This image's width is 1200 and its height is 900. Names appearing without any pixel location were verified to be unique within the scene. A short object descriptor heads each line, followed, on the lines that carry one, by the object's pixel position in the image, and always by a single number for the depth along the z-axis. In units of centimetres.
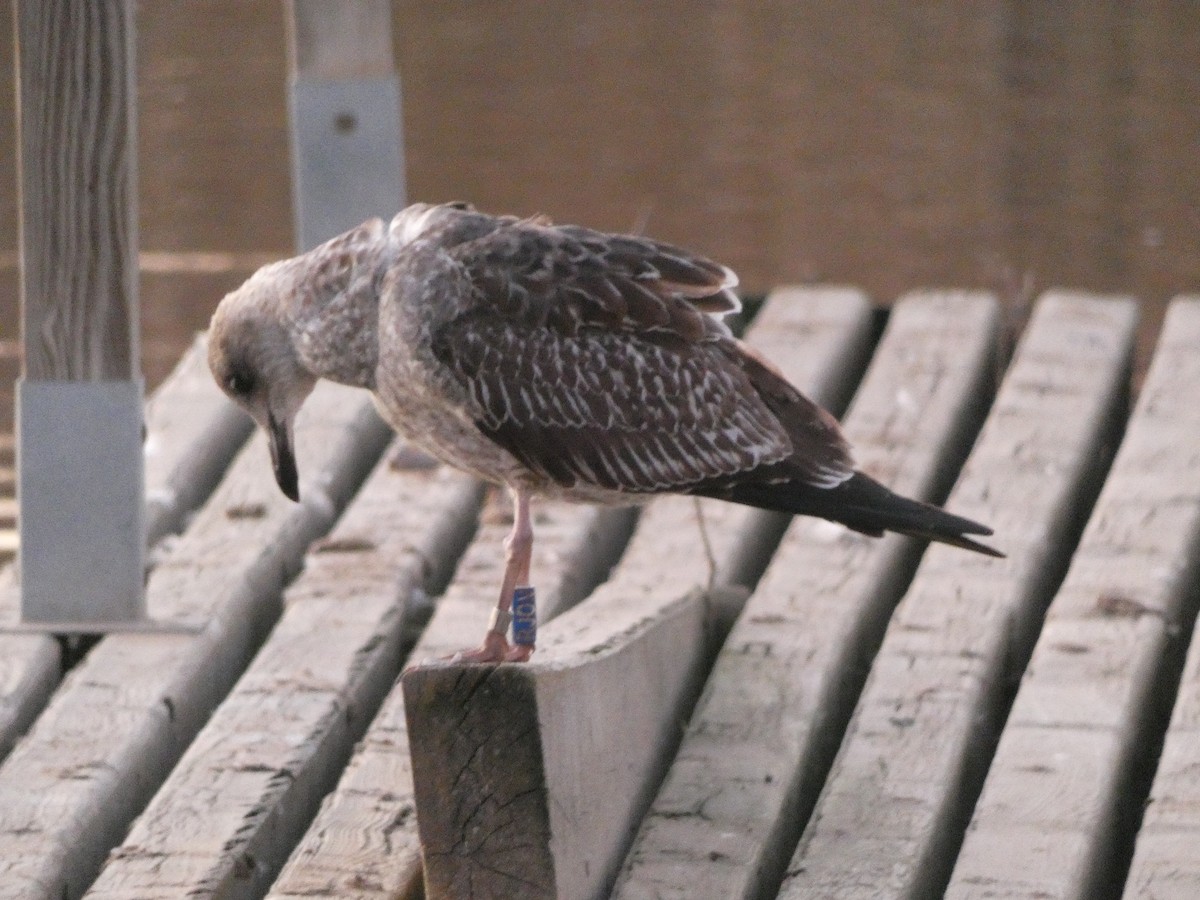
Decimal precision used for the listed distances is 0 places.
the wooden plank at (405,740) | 936
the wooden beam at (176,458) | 1151
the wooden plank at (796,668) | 952
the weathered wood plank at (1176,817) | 902
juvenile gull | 991
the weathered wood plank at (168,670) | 971
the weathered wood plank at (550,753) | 895
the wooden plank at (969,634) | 948
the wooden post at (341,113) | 1592
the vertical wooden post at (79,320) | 1141
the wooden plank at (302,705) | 946
